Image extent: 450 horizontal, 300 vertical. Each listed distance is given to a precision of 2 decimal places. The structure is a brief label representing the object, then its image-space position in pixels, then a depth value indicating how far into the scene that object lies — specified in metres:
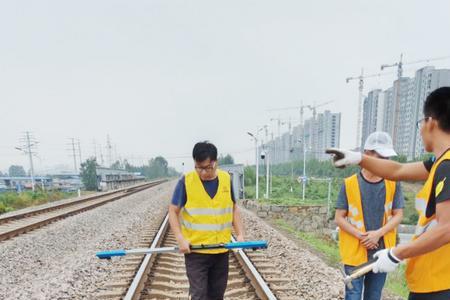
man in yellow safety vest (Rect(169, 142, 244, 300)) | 2.54
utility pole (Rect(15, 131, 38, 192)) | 34.80
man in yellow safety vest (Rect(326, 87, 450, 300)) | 1.46
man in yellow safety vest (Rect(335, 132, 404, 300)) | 2.49
